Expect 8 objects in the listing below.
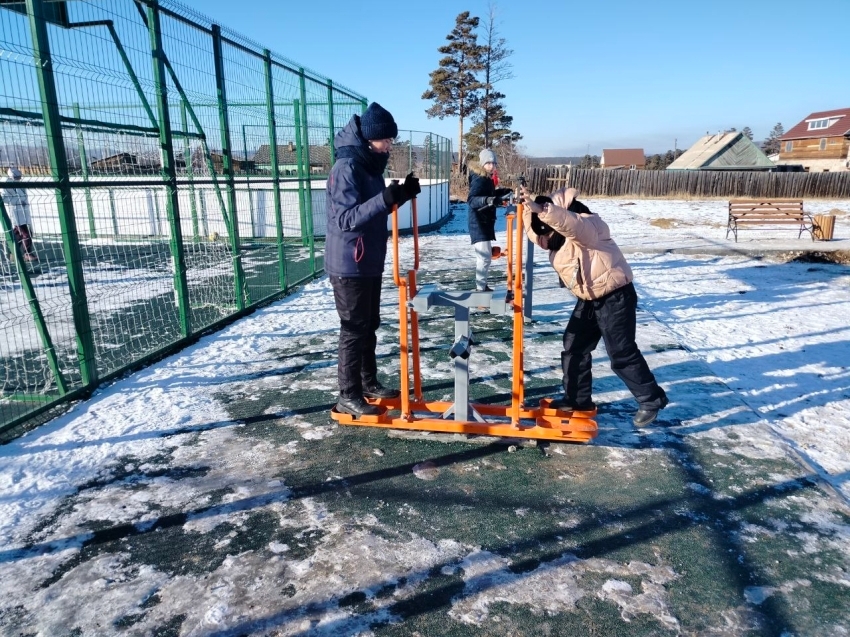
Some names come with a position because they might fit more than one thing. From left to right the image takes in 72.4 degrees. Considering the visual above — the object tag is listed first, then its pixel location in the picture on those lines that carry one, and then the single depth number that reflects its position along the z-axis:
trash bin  12.87
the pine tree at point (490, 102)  34.22
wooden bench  13.27
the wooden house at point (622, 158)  69.75
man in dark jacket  3.49
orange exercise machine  3.56
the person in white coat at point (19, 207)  4.38
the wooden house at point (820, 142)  43.62
